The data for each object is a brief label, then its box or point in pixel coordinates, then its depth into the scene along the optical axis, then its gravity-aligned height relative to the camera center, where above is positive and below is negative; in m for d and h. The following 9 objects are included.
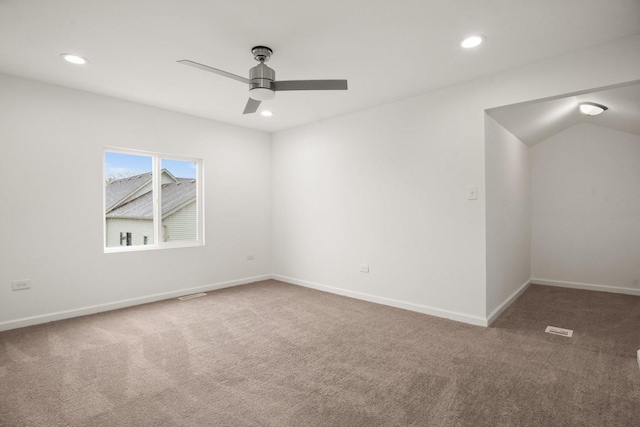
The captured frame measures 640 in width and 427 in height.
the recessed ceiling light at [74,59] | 2.81 +1.38
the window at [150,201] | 4.04 +0.19
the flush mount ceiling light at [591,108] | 3.74 +1.23
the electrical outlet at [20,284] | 3.27 -0.69
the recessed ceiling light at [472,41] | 2.52 +1.36
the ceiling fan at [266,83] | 2.50 +1.03
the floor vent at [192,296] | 4.36 -1.10
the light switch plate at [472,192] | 3.31 +0.22
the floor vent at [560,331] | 3.03 -1.11
